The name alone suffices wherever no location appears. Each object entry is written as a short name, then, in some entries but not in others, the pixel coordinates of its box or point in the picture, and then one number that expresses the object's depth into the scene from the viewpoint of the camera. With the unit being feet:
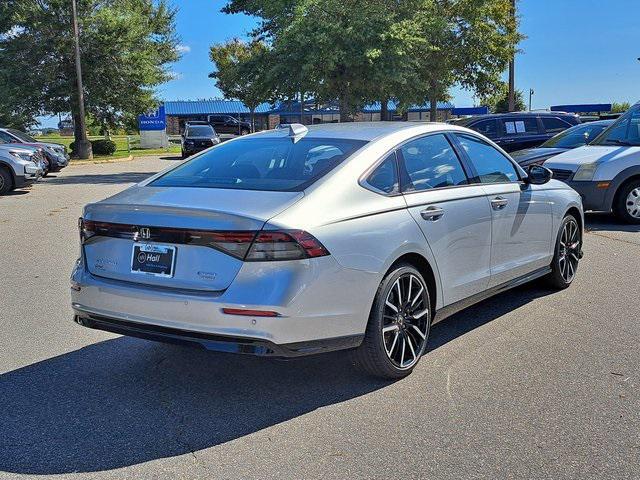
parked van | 35.29
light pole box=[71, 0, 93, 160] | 96.64
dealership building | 185.98
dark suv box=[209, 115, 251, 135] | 171.07
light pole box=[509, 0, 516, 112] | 97.04
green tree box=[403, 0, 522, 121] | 91.91
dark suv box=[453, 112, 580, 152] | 60.49
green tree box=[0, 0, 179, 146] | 102.47
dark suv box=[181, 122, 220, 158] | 105.50
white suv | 53.78
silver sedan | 12.20
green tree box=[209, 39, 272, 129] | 71.87
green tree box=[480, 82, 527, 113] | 109.70
